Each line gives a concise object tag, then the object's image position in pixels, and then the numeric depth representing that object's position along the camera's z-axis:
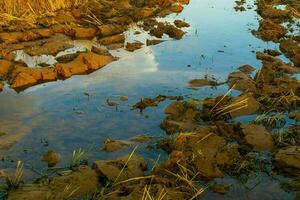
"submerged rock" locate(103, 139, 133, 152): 8.09
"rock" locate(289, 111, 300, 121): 9.07
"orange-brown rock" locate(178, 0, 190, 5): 20.49
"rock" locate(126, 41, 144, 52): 13.87
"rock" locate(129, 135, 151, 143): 8.45
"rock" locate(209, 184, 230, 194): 6.81
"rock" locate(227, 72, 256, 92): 10.59
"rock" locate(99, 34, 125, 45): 14.27
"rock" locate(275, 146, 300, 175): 7.34
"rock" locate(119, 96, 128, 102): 10.33
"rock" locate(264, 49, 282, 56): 13.17
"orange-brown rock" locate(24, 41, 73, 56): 13.01
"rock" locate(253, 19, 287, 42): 15.03
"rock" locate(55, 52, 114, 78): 11.69
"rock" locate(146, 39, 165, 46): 14.45
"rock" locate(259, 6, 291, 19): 17.37
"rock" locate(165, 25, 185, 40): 15.40
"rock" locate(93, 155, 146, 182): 6.93
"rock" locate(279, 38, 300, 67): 12.48
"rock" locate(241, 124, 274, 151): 8.00
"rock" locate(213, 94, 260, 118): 9.17
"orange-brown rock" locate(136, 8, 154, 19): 17.32
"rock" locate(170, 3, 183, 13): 18.87
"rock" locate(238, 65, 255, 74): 11.91
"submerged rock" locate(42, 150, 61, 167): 7.58
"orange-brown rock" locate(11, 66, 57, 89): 10.95
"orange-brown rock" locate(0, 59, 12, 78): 11.45
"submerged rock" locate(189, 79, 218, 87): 11.18
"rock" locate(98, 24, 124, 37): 15.02
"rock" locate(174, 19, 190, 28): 16.47
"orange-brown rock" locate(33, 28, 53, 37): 14.39
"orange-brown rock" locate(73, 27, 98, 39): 14.71
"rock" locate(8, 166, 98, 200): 6.29
